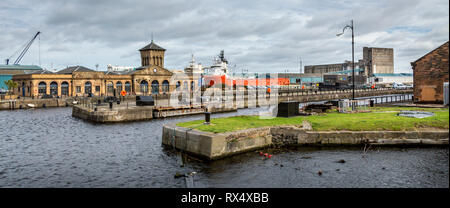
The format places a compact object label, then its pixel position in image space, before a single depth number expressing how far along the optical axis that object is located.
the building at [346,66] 181.45
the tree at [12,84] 76.92
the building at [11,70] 95.12
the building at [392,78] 161.00
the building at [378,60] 171.12
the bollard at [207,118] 21.73
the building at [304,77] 148.30
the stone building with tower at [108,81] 76.50
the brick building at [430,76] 32.34
